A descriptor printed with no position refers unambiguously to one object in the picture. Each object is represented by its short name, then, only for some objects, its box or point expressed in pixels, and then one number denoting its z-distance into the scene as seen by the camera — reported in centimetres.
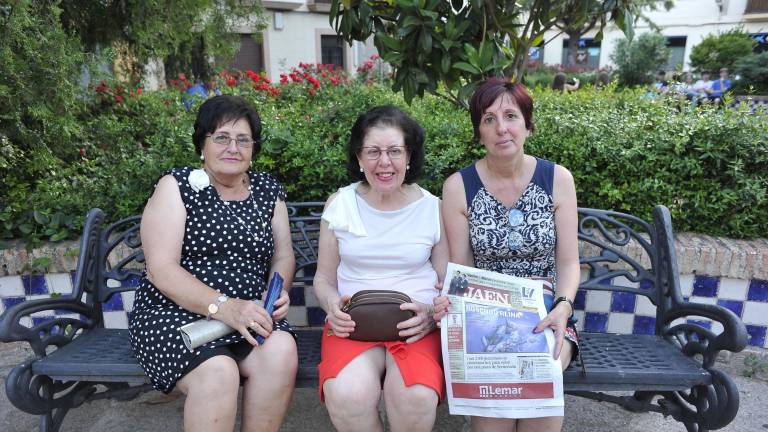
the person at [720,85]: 1312
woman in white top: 185
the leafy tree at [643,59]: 2303
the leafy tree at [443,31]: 240
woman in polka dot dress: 188
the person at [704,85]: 1301
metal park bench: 194
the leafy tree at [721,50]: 2002
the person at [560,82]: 942
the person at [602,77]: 1838
